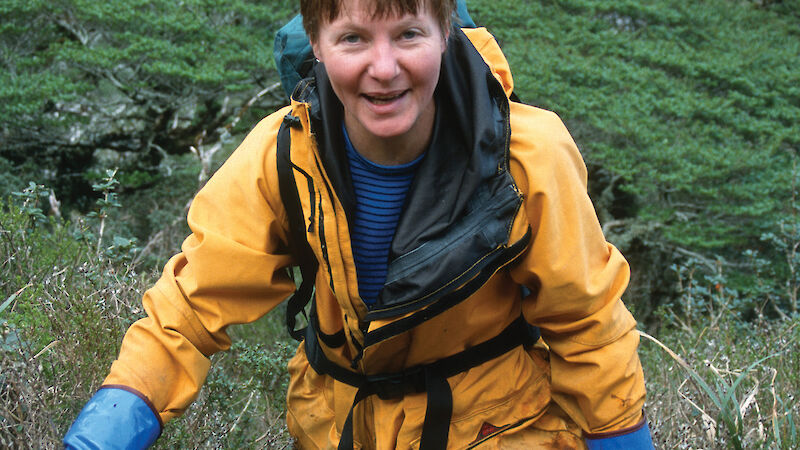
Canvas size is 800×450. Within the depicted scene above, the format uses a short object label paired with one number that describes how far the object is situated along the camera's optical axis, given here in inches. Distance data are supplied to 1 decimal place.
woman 70.4
